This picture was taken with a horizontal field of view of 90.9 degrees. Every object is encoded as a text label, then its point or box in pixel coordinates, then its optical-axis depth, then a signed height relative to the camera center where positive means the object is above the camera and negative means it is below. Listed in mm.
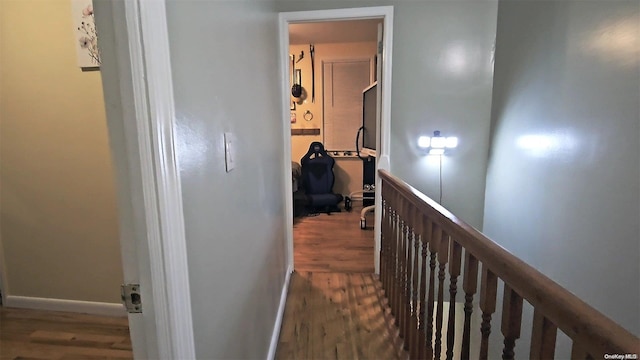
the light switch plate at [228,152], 1034 -77
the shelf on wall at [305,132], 5137 -57
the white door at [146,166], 570 -69
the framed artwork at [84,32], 1813 +571
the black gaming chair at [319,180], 4648 -764
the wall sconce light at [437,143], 2612 -134
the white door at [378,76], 2500 +422
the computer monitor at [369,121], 4012 +88
